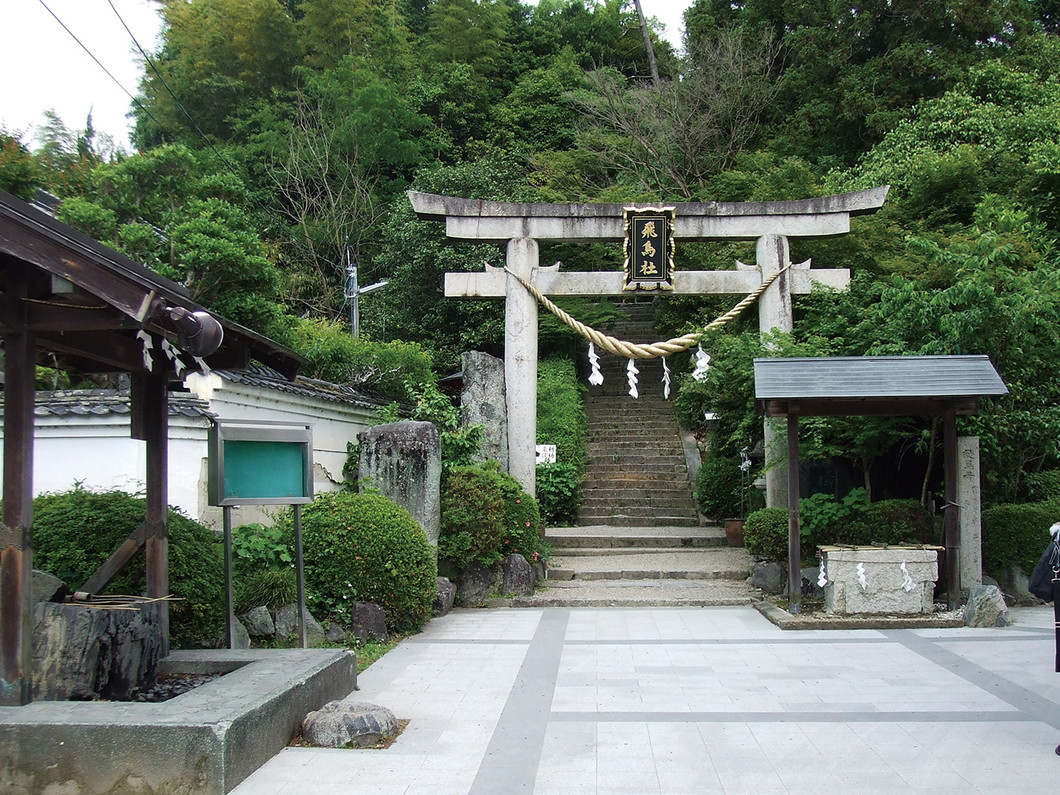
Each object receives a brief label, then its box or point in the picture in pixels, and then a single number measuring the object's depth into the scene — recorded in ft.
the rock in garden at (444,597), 33.58
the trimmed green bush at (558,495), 56.29
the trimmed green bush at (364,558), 27.30
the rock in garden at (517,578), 36.91
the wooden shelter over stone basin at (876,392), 29.76
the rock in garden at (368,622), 27.22
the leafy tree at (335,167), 88.22
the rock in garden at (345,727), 16.88
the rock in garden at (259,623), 24.44
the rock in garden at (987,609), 29.50
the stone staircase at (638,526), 37.96
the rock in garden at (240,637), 22.71
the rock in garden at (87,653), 15.28
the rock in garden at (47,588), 16.66
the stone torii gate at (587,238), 42.70
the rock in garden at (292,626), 25.19
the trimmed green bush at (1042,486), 37.52
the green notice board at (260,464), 19.36
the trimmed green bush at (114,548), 20.29
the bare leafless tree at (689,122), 82.07
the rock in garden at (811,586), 34.71
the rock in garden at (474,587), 36.22
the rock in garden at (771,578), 36.52
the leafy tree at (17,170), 46.83
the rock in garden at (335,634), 26.40
